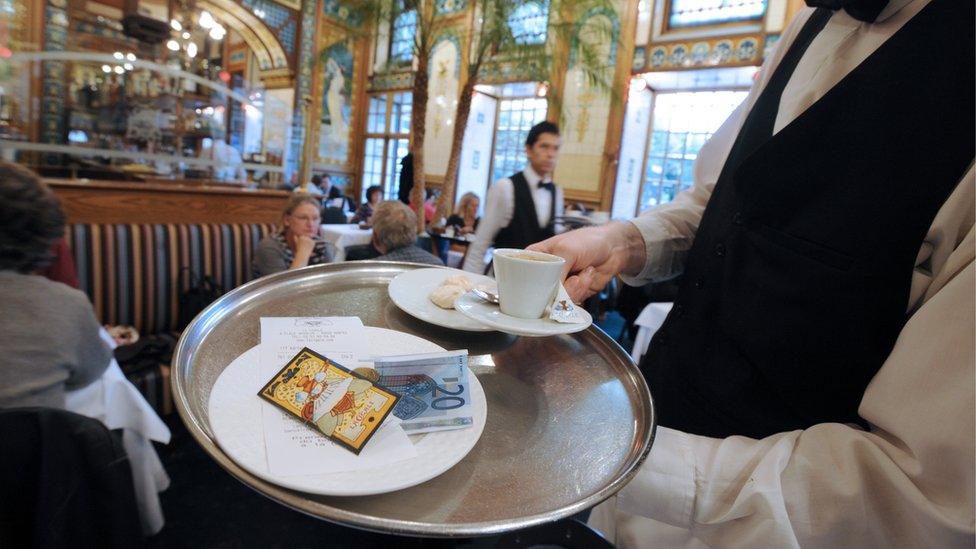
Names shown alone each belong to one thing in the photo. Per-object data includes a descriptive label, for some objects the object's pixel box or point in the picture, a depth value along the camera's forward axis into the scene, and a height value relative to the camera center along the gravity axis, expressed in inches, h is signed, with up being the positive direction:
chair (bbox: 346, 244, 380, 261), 139.3 -20.0
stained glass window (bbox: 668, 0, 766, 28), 283.9 +124.9
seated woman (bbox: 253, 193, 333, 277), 124.0 -15.5
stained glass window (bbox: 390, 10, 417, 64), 438.9 +137.0
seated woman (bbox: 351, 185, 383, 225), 264.9 -9.6
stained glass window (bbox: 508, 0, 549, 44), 240.3 +118.2
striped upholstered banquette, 110.7 -23.4
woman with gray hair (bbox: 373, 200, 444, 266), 116.6 -10.0
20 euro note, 23.1 -9.2
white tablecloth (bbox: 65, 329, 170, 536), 70.8 -37.8
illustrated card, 20.9 -9.4
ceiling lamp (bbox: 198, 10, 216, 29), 291.7 +89.3
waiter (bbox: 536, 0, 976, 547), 18.9 -3.4
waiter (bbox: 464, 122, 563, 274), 142.4 +0.1
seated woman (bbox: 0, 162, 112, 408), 55.8 -18.7
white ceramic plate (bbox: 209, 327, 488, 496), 18.0 -10.4
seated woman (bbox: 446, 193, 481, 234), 250.0 -5.7
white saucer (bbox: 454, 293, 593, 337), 26.8 -6.6
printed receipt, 19.0 -10.3
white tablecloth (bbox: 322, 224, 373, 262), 203.8 -20.6
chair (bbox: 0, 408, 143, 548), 39.6 -27.3
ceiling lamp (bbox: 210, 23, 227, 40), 302.8 +86.0
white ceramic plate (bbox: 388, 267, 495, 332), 32.9 -7.4
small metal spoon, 32.9 -6.2
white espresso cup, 28.0 -4.3
